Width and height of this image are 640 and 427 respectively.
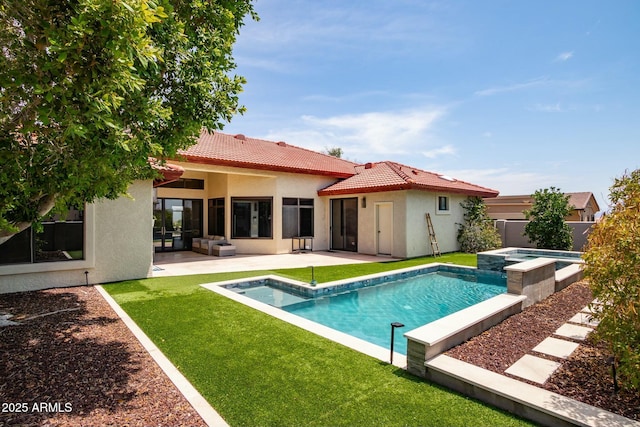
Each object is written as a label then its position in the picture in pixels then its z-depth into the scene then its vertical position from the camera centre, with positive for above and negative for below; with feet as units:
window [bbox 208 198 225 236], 60.95 +0.27
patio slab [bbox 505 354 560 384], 13.80 -6.73
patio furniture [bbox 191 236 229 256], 57.06 -4.51
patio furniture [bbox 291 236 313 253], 60.34 -4.79
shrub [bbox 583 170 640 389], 11.65 -2.39
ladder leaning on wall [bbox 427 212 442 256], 56.85 -3.42
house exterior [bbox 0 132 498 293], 54.34 +2.81
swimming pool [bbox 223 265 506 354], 25.61 -8.01
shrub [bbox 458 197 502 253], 63.00 -2.29
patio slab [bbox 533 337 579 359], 16.25 -6.73
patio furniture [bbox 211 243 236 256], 55.16 -5.35
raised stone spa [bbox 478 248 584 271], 43.29 -5.66
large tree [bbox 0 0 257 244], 10.43 +5.04
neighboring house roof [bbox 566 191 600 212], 123.59 +7.92
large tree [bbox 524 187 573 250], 58.70 -0.44
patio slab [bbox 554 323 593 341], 18.55 -6.71
